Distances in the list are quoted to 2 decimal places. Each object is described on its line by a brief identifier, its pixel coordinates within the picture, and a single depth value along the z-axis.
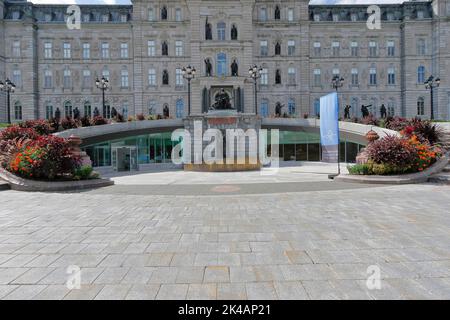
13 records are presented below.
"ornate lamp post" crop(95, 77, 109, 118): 29.62
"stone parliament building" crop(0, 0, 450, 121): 46.88
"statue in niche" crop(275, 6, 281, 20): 47.69
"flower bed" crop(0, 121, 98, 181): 12.59
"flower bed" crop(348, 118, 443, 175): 13.32
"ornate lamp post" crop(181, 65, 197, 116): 28.70
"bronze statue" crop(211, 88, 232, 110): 27.11
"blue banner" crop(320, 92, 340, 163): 14.94
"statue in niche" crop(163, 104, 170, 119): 46.75
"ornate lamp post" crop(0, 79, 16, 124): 28.21
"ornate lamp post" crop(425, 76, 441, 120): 27.95
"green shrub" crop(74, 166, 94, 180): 13.46
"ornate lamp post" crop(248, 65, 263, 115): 30.25
